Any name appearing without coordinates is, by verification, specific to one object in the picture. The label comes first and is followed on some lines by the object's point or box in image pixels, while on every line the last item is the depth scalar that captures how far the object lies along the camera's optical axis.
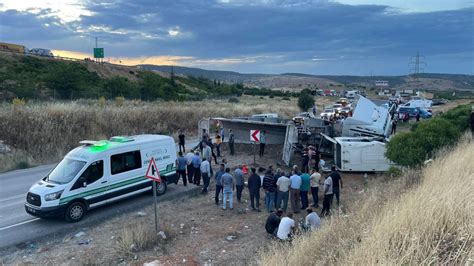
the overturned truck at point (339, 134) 18.20
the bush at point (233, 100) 63.06
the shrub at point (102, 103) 30.56
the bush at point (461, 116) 20.85
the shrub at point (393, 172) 14.88
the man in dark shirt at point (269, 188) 12.52
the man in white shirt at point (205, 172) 14.45
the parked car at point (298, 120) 23.57
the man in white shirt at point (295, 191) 12.53
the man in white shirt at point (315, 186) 13.34
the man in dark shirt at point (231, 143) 22.06
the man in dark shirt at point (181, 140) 21.88
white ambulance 10.96
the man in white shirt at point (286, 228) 9.21
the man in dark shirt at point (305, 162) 17.92
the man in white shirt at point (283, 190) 12.37
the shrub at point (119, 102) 34.70
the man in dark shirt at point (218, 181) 13.15
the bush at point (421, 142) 15.31
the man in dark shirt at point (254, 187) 12.71
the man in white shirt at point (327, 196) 12.38
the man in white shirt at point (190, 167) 15.45
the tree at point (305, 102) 56.09
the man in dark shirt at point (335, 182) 12.89
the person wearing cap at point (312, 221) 9.52
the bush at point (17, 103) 23.98
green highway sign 81.31
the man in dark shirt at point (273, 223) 10.08
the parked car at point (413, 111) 42.94
